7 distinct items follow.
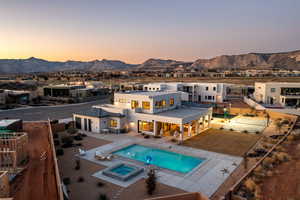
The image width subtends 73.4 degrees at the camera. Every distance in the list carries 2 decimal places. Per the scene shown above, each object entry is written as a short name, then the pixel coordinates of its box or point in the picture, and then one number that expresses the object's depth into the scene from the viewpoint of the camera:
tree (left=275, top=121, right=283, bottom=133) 22.66
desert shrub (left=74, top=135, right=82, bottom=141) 21.19
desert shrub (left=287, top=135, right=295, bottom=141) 20.01
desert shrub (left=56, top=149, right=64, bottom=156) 17.10
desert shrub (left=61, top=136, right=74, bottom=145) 19.66
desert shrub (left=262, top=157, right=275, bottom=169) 13.89
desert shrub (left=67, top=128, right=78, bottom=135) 22.35
